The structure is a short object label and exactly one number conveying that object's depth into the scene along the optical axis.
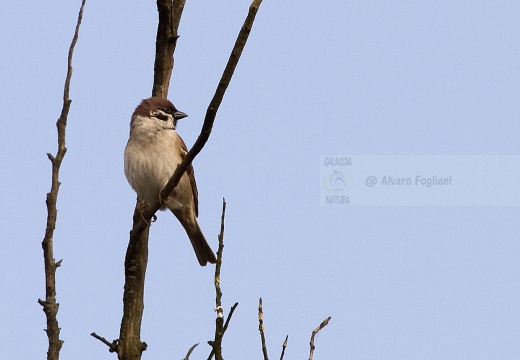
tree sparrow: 12.66
